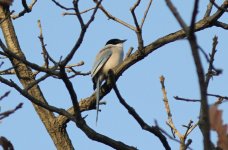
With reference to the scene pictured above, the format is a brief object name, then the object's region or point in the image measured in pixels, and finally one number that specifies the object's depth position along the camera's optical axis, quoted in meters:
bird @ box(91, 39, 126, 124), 13.16
